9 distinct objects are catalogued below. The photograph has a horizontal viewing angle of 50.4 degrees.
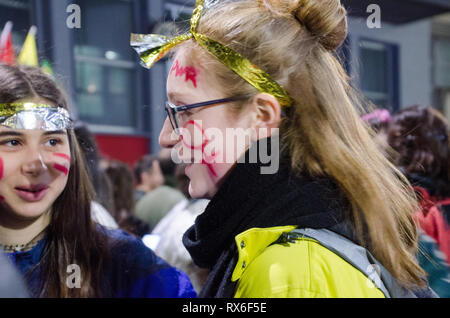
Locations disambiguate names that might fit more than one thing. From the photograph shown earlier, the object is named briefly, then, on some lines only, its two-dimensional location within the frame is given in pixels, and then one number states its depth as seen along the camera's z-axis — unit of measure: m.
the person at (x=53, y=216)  1.21
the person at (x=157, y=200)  2.73
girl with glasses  1.03
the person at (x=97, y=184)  1.55
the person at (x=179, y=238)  2.02
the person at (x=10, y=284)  0.80
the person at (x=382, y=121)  1.50
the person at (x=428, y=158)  1.87
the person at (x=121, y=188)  2.72
